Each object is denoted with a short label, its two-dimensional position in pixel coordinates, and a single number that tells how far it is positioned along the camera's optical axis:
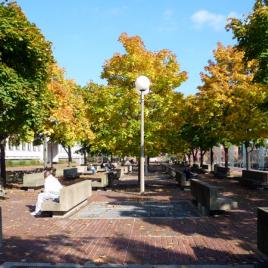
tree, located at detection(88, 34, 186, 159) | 17.13
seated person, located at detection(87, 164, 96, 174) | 27.15
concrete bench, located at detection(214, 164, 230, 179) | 24.93
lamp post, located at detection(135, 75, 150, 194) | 14.94
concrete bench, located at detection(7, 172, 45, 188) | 17.13
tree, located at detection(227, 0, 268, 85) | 11.90
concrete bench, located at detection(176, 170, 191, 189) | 17.51
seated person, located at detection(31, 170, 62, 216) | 10.16
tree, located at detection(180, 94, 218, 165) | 23.72
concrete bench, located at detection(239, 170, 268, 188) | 16.82
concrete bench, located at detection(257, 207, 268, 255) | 5.53
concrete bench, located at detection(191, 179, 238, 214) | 9.43
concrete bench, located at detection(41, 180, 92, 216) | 9.48
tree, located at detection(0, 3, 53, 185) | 12.43
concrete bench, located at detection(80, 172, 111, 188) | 17.37
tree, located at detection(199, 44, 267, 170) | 20.93
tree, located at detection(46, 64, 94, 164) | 18.97
